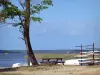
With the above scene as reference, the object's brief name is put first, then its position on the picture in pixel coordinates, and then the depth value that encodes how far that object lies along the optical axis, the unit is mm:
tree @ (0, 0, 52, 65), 33781
